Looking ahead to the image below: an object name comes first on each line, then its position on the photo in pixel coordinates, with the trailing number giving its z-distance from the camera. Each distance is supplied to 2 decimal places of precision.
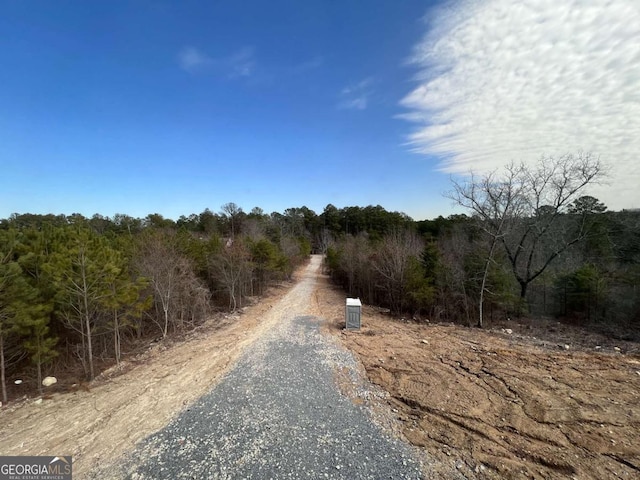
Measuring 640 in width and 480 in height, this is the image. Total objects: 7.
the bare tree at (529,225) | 14.25
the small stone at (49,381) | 10.67
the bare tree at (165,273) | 13.30
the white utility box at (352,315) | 11.74
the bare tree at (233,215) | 55.84
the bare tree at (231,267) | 18.14
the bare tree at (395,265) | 16.52
